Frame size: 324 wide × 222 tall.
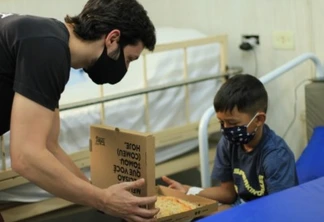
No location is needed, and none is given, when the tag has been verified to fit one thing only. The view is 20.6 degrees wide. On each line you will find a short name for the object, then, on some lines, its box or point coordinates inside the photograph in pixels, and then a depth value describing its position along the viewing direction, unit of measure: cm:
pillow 353
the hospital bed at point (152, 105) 342
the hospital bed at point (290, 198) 244
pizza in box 295
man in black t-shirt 250
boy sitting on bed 297
